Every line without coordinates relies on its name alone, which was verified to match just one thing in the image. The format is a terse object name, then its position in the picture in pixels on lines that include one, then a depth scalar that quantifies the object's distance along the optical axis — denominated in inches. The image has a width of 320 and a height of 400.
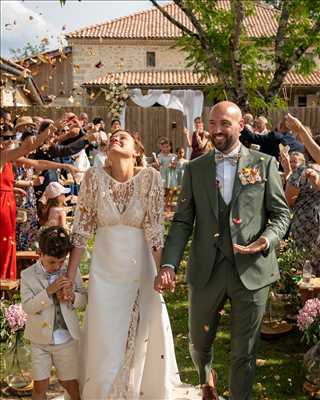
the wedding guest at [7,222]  222.9
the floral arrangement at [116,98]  810.8
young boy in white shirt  151.9
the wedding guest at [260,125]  374.4
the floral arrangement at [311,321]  181.2
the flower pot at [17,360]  175.0
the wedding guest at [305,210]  227.5
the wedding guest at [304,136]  153.8
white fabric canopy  825.5
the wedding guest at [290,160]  268.4
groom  144.1
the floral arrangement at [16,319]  175.2
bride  158.1
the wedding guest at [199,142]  444.8
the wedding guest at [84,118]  474.3
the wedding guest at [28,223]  308.2
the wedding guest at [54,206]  241.6
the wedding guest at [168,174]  564.1
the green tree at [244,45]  461.4
